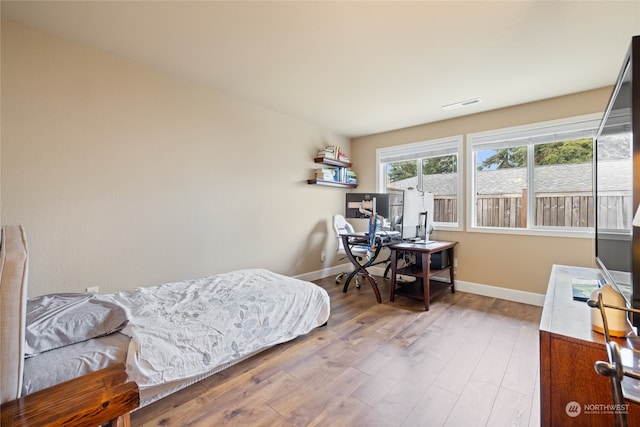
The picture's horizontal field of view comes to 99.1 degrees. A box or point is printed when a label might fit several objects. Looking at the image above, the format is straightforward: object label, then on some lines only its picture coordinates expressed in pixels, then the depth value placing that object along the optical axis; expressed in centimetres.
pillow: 134
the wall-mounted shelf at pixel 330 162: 403
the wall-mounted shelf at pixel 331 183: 393
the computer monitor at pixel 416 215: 318
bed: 89
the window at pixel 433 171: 374
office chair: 361
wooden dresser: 95
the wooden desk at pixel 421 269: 294
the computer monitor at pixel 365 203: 347
